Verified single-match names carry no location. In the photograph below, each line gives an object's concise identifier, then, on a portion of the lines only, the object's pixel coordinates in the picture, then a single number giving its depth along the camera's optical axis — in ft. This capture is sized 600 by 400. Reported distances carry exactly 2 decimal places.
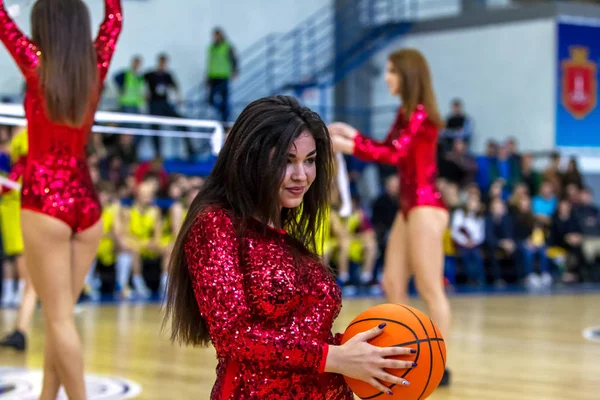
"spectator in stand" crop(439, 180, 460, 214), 43.39
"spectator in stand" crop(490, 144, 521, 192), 52.21
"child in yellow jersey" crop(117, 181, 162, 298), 36.55
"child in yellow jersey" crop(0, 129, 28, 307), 22.54
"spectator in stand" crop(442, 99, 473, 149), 56.49
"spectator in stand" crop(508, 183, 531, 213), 47.09
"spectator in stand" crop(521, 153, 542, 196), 51.83
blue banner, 59.88
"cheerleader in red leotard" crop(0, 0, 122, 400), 11.88
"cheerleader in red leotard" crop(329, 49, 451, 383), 16.93
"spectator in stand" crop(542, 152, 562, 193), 51.09
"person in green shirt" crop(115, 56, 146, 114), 47.83
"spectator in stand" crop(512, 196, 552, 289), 46.01
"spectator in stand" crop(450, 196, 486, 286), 43.24
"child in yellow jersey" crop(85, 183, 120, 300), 35.78
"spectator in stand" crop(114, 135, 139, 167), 44.55
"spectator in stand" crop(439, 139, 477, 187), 49.67
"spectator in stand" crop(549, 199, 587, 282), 47.39
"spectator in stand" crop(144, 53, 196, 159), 46.83
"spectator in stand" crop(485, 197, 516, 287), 44.70
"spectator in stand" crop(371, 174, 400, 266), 43.11
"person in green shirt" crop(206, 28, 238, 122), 52.31
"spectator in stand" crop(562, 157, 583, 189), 51.05
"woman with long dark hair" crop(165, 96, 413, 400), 7.41
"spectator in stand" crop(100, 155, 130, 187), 40.56
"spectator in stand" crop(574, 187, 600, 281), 48.32
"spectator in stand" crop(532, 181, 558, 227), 49.95
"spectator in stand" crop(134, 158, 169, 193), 39.49
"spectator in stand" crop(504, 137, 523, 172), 52.49
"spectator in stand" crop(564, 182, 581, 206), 49.52
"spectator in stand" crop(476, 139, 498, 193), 52.44
